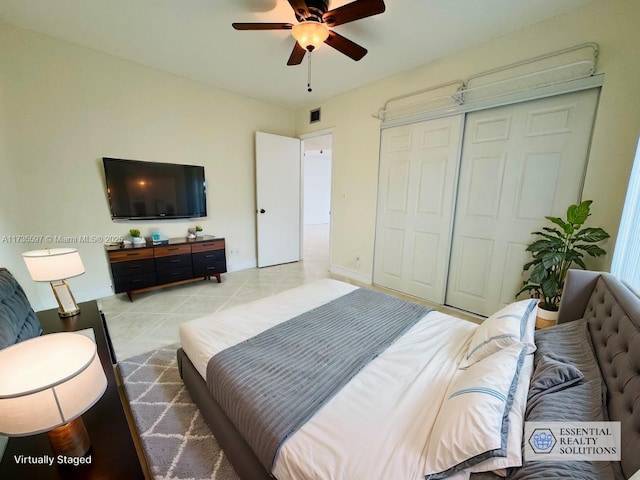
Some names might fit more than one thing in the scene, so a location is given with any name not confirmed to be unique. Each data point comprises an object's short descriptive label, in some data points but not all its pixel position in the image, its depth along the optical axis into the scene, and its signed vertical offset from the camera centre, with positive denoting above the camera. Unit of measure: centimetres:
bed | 74 -75
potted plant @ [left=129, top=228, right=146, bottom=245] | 315 -52
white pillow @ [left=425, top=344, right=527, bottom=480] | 72 -66
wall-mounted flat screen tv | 305 +7
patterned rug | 121 -128
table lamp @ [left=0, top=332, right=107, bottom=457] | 61 -53
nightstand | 77 -84
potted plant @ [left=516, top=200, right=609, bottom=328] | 195 -38
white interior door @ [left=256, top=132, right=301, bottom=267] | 427 +2
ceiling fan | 171 +128
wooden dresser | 297 -87
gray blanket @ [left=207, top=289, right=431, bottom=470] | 97 -79
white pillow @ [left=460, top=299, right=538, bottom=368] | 113 -59
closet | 220 +12
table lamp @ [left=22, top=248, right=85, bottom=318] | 154 -48
